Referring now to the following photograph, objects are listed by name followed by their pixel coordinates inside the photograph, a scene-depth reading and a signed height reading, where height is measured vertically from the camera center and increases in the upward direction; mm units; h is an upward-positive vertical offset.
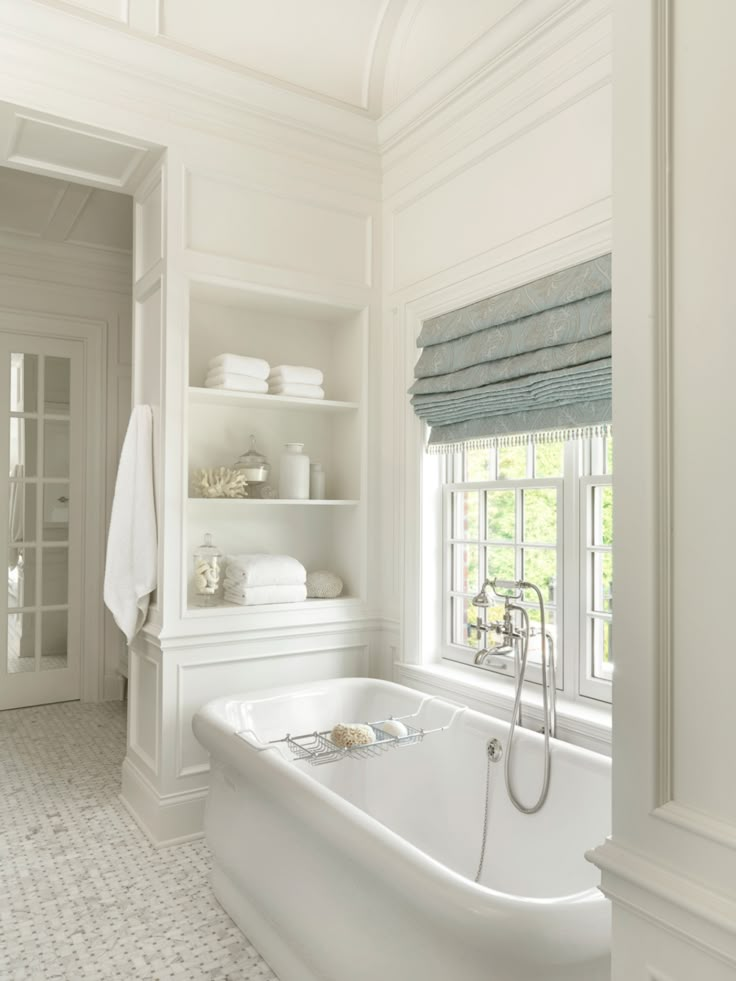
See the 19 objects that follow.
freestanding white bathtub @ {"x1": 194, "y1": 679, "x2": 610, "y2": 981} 1323 -859
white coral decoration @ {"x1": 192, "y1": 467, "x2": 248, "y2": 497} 3016 +49
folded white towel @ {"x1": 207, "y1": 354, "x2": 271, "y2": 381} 2971 +534
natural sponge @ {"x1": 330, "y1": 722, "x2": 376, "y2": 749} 2244 -742
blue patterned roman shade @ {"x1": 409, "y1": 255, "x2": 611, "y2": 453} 2244 +452
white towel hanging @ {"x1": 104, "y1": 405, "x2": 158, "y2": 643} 2889 -150
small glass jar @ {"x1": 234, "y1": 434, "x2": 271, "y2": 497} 3121 +124
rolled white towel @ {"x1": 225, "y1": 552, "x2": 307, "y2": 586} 3002 -312
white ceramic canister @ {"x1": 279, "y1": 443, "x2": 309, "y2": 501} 3197 +93
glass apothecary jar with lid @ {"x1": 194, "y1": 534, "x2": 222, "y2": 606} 2971 -310
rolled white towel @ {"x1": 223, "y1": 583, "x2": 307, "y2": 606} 2980 -413
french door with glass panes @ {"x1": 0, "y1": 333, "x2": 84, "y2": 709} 4469 -140
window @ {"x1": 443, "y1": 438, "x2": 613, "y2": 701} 2445 -169
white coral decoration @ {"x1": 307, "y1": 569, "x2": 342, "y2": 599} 3270 -404
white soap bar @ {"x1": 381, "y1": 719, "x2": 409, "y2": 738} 2353 -751
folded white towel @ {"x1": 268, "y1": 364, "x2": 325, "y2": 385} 3119 +518
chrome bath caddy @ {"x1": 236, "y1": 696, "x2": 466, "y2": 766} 2166 -767
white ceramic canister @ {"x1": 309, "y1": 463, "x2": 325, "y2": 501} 3350 +57
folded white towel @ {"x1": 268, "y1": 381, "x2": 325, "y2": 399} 3125 +454
